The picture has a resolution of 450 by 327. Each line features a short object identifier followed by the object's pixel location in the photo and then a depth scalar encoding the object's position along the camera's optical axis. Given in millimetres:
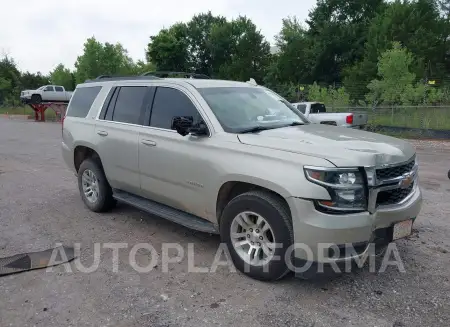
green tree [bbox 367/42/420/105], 21672
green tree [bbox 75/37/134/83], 46719
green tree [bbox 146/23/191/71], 51781
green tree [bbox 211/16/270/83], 48834
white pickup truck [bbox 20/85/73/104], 32219
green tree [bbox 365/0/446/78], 36125
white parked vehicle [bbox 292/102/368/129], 15289
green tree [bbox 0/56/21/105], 51244
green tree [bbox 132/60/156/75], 56656
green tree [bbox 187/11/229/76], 53331
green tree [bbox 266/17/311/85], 44531
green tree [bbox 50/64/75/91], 60622
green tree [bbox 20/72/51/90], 54156
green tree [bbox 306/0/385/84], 43094
